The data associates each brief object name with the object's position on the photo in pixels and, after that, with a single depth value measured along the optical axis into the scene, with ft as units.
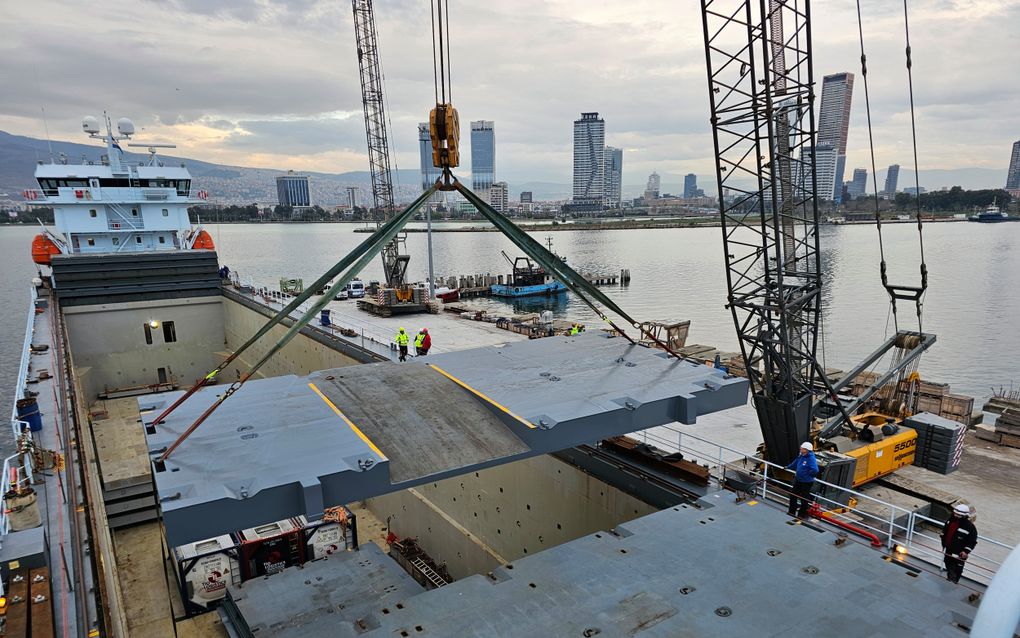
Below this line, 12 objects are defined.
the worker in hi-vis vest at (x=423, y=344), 64.54
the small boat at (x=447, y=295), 174.91
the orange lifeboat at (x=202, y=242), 126.72
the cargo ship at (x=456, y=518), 21.22
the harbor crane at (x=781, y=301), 42.37
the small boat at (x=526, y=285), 211.41
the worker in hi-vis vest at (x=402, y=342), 61.81
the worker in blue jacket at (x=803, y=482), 28.53
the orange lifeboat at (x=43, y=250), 107.34
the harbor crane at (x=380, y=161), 129.39
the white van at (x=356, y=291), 161.79
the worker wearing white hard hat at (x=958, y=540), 22.62
